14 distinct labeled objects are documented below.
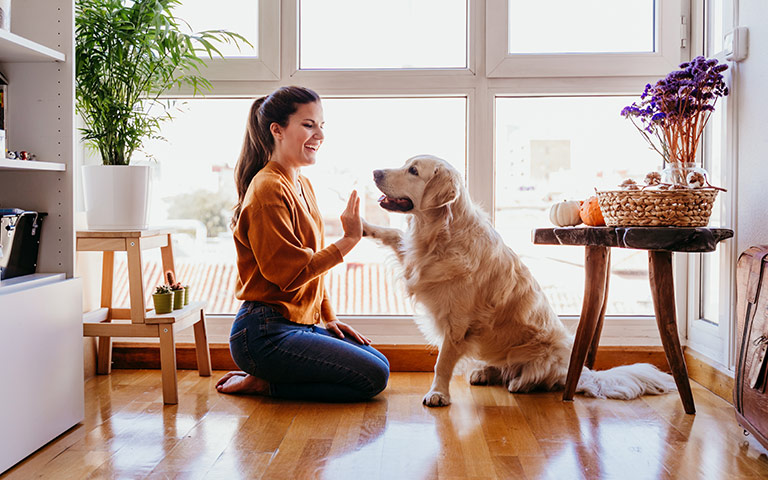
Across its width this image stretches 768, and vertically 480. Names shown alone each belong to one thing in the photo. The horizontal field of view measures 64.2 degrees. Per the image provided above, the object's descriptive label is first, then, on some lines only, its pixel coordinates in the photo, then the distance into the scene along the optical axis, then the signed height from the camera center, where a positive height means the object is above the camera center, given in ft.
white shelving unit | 6.22 +0.61
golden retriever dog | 7.34 -0.89
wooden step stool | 7.27 -1.14
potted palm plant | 7.39 +1.67
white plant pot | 7.54 +0.32
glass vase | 6.83 +0.58
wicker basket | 6.30 +0.17
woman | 7.07 -0.54
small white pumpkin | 7.77 +0.11
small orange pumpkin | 7.41 +0.12
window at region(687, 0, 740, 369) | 7.54 -0.38
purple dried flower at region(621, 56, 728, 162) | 7.00 +1.40
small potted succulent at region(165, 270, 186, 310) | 7.64 -0.87
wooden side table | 6.16 -0.55
